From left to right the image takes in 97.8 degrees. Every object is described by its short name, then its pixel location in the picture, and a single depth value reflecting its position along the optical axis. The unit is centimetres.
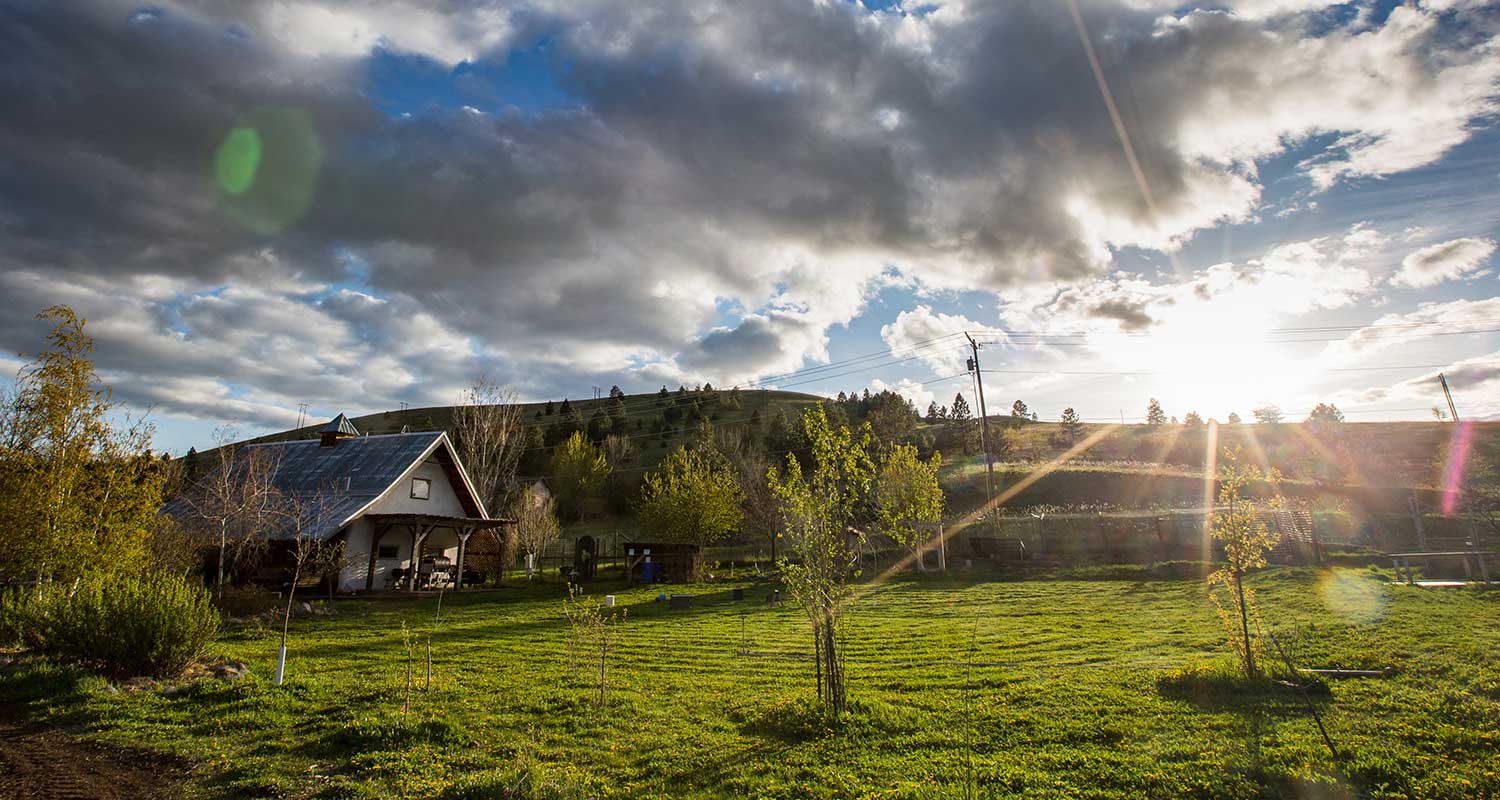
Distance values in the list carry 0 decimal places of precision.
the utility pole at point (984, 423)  3305
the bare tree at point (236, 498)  2281
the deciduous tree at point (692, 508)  3578
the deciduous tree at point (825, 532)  869
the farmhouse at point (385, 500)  2762
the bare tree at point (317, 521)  2431
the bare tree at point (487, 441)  4197
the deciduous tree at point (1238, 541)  949
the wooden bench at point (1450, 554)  1815
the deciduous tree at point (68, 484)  1255
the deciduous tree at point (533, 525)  3416
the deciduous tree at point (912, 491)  3155
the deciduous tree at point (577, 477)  6128
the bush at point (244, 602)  1967
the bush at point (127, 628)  1077
